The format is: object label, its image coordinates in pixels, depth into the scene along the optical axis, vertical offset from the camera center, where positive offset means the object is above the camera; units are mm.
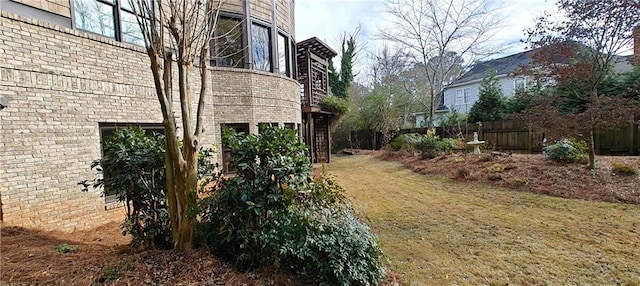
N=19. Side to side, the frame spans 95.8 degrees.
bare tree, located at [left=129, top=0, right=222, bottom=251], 2945 +224
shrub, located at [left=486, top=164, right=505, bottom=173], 8734 -1324
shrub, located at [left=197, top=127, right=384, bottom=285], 2721 -852
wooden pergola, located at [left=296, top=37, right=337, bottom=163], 13281 +1988
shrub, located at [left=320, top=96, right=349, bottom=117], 13844 +1268
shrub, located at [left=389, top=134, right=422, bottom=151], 14611 -739
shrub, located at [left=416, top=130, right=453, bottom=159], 12891 -863
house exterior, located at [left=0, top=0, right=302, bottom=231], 4340 +739
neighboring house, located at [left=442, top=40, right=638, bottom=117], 21925 +3335
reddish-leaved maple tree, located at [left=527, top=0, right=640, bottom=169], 7289 +2120
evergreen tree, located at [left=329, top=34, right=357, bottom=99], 21453 +4149
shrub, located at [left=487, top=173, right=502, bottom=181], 8367 -1502
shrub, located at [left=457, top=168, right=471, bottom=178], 9216 -1492
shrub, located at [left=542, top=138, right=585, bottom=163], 8297 -851
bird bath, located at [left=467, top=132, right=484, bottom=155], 11562 -793
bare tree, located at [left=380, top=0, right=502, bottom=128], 17328 +6088
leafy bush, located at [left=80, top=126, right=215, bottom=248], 3336 -488
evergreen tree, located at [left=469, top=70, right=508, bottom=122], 16766 +1310
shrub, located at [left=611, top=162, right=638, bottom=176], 7063 -1222
